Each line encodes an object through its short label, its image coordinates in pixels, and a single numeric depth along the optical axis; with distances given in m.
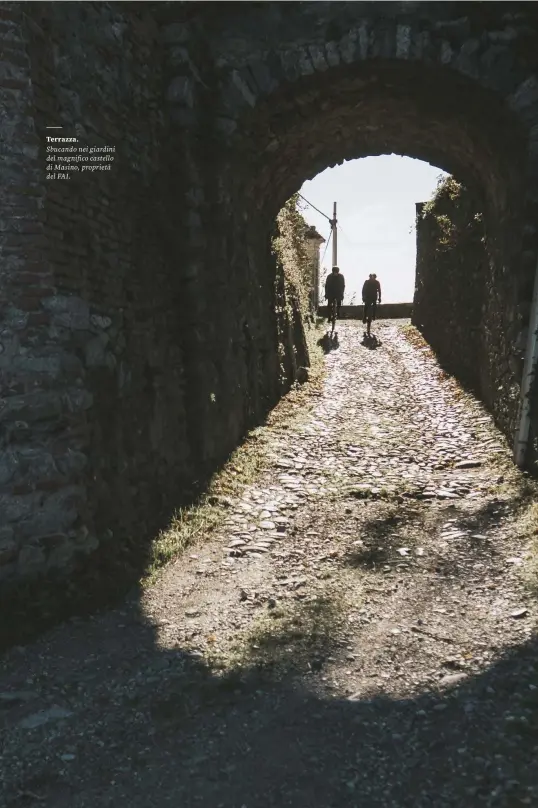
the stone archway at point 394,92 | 5.79
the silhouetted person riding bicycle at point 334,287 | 16.58
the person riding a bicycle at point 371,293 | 16.28
